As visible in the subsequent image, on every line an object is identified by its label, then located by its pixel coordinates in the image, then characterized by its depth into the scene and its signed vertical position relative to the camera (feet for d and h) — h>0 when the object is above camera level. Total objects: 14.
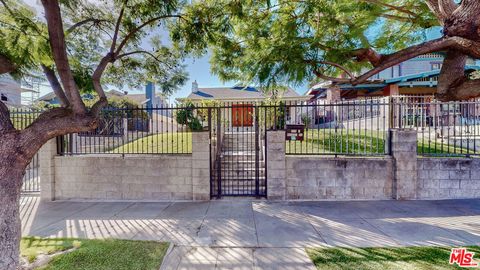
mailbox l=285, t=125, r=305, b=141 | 20.74 +0.19
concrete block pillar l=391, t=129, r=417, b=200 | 19.47 -2.55
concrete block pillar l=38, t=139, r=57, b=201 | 20.79 -3.19
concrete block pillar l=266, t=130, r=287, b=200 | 19.80 -2.54
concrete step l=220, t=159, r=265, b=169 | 24.45 -2.94
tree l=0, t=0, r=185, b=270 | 9.30 +4.94
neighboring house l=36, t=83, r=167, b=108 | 68.33 +12.63
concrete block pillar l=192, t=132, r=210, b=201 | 19.95 -2.52
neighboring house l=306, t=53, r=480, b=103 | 45.01 +10.22
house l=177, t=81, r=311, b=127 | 57.16 +11.22
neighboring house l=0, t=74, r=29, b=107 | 53.93 +11.12
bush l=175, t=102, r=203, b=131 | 20.12 +1.59
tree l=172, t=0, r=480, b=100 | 8.74 +6.36
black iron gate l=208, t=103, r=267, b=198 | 20.65 -3.48
